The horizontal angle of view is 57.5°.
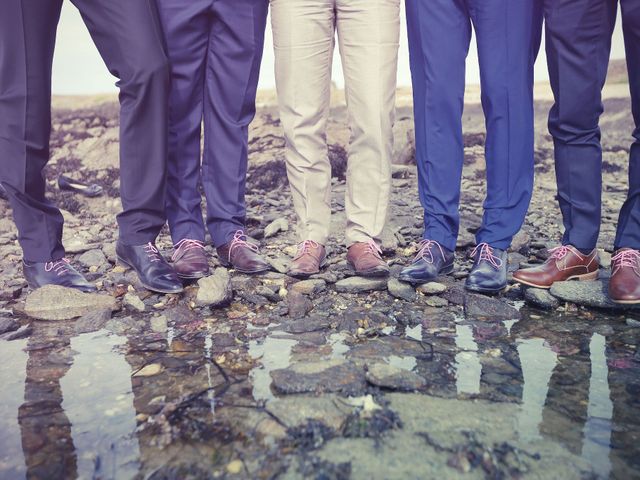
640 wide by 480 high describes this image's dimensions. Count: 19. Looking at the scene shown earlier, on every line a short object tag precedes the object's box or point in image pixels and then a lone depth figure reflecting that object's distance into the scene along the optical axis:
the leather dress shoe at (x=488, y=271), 2.64
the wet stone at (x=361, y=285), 2.69
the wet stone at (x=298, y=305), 2.46
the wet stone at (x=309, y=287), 2.70
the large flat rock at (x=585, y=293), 2.46
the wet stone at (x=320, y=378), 1.72
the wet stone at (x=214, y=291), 2.52
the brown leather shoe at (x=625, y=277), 2.38
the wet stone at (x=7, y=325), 2.32
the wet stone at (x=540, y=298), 2.50
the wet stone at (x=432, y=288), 2.64
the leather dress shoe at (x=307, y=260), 2.83
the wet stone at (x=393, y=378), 1.74
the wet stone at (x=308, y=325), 2.28
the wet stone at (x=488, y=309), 2.41
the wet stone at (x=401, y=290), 2.60
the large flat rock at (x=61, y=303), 2.46
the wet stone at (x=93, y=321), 2.32
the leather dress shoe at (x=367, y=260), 2.72
